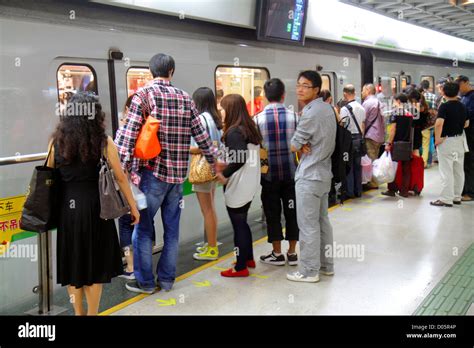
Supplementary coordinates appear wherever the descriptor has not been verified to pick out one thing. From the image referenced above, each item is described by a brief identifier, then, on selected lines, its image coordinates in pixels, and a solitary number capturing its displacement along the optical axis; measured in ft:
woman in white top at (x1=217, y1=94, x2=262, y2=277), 12.26
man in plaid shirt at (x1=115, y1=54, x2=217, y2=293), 11.12
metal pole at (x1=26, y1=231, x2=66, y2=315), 10.80
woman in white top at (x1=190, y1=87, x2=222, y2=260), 13.94
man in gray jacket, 12.03
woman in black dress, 9.07
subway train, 11.14
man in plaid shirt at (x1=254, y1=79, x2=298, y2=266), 13.17
